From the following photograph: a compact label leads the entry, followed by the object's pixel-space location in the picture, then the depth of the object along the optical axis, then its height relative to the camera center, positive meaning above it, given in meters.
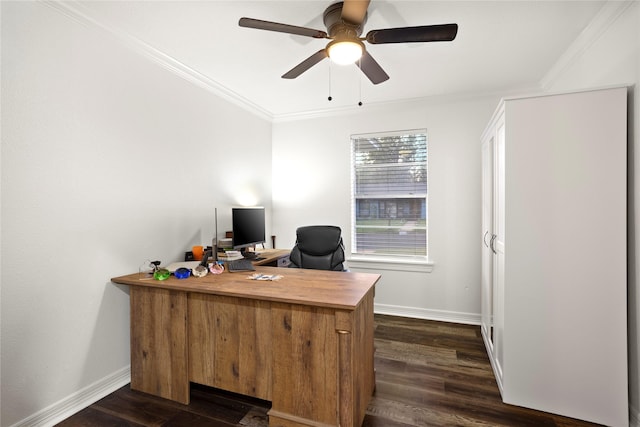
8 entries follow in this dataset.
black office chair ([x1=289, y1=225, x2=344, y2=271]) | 2.92 -0.40
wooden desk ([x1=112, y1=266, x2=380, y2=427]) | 1.69 -0.85
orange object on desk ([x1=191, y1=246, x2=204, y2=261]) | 2.83 -0.42
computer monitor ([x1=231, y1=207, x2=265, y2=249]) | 3.10 -0.20
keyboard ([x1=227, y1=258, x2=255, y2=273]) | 2.47 -0.48
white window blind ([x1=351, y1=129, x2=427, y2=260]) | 3.83 +0.17
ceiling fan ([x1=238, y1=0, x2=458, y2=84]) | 1.69 +1.04
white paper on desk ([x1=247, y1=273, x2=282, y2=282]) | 2.19 -0.51
